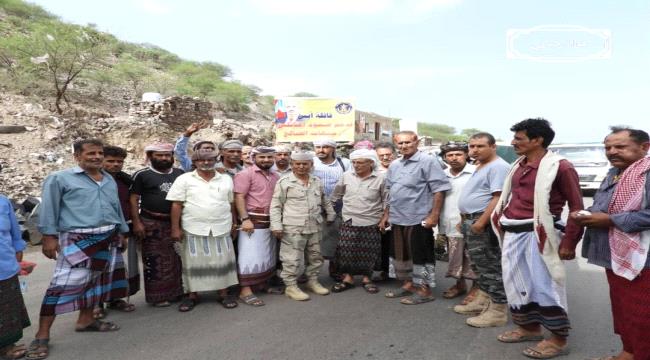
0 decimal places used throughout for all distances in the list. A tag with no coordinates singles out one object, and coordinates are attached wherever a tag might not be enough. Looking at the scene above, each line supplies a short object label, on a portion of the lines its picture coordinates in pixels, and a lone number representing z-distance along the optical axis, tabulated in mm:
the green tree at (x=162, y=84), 21625
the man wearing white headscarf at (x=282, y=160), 4773
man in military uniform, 4414
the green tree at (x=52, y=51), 14367
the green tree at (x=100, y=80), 17547
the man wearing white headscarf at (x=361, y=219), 4656
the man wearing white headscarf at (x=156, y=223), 4141
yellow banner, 19016
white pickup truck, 12805
